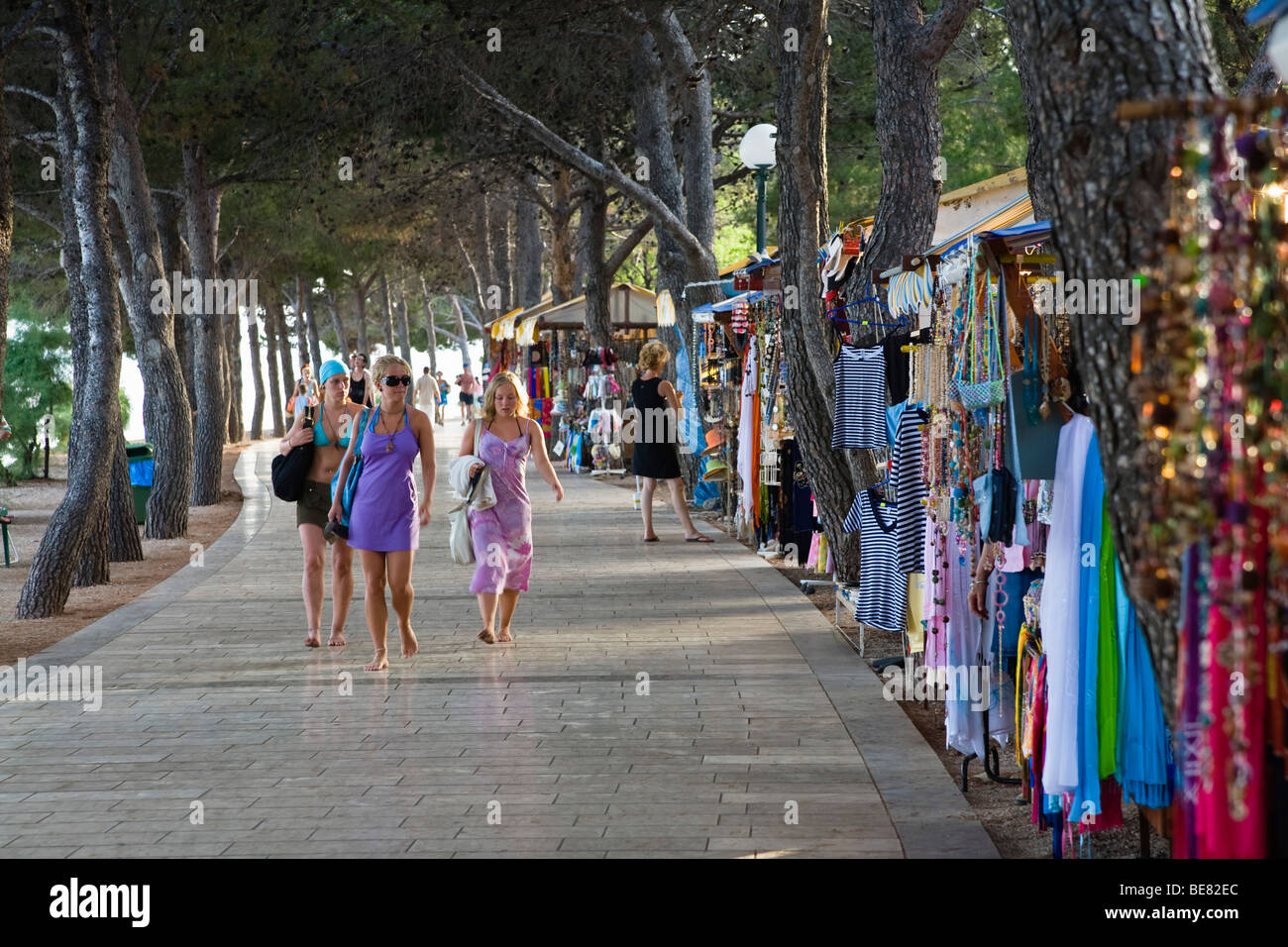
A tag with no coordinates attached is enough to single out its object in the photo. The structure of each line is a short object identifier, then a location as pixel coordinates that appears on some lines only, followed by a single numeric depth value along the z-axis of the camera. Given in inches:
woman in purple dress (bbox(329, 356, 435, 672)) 313.6
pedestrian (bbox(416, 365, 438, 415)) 1268.5
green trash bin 698.8
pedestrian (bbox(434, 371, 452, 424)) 1780.3
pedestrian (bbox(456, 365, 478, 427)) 1488.7
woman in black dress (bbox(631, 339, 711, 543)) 553.6
